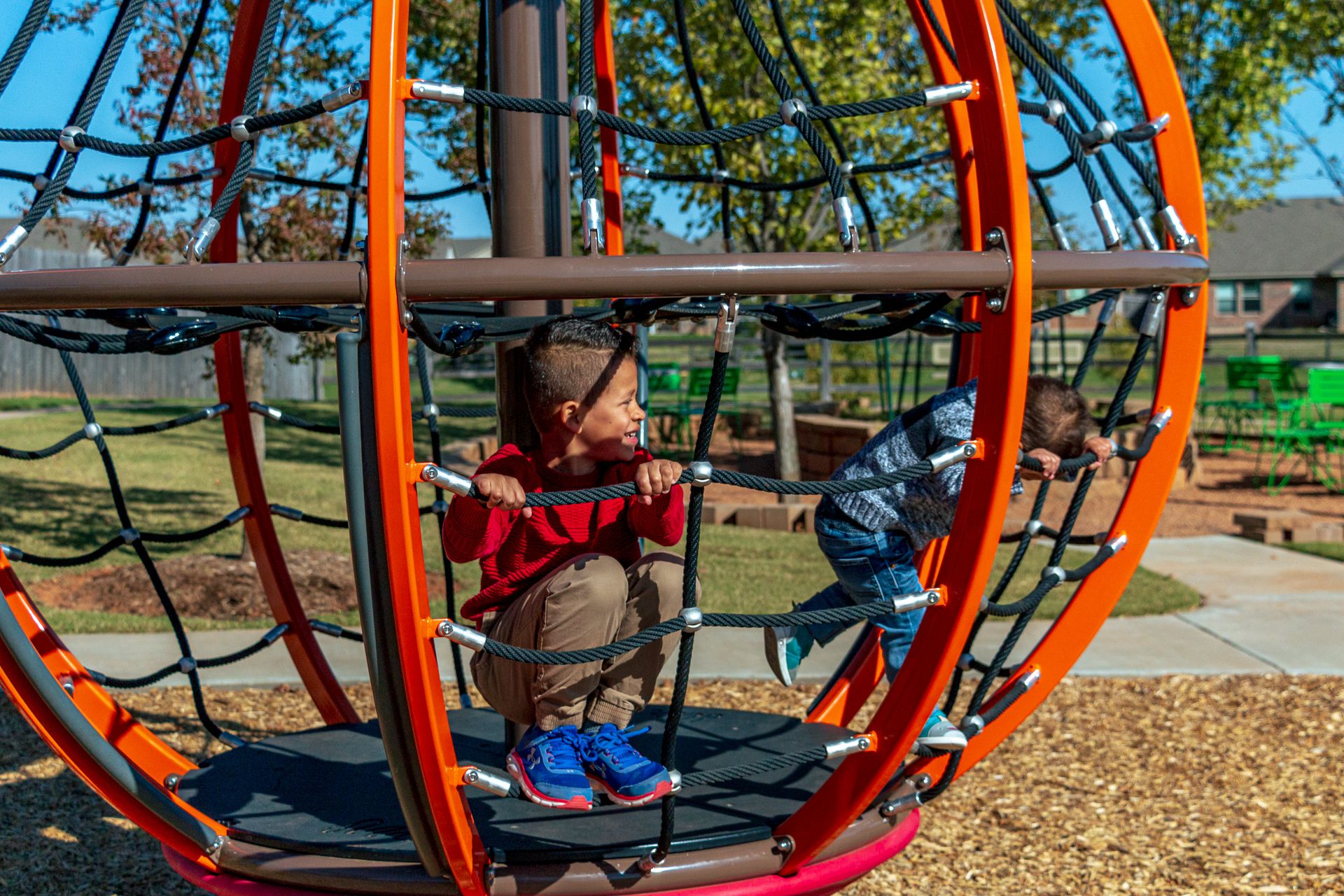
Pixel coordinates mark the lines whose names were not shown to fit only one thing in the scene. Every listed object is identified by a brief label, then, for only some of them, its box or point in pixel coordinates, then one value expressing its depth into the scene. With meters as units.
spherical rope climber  1.70
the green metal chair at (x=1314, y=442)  10.53
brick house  39.34
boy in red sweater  2.13
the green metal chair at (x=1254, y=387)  11.70
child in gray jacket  2.76
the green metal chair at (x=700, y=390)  12.84
